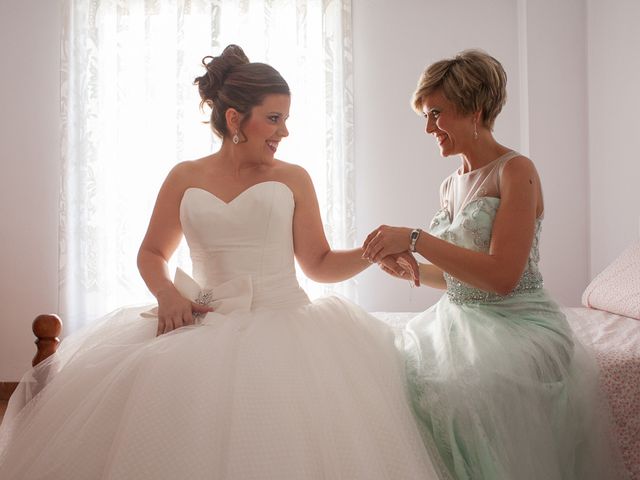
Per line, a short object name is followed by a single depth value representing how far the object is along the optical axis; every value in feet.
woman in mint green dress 4.95
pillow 8.95
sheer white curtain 14.10
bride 4.19
